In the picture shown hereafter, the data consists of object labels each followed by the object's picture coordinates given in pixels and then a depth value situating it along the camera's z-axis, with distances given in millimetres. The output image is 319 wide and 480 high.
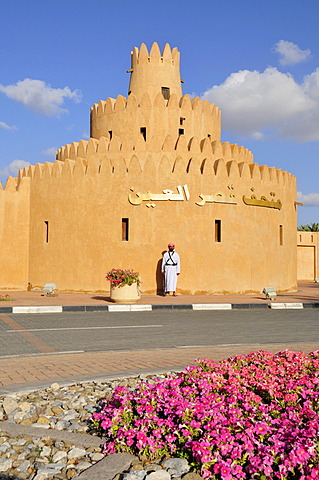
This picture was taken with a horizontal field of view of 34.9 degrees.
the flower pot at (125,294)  16656
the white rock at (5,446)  3887
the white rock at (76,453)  3848
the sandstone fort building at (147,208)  20312
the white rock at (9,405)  4828
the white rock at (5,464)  3588
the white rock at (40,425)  4527
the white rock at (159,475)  3422
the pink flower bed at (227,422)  3400
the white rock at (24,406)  4879
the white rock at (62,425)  4523
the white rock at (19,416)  4656
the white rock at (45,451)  3863
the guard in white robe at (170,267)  19359
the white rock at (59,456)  3781
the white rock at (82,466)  3633
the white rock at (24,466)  3604
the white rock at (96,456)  3803
